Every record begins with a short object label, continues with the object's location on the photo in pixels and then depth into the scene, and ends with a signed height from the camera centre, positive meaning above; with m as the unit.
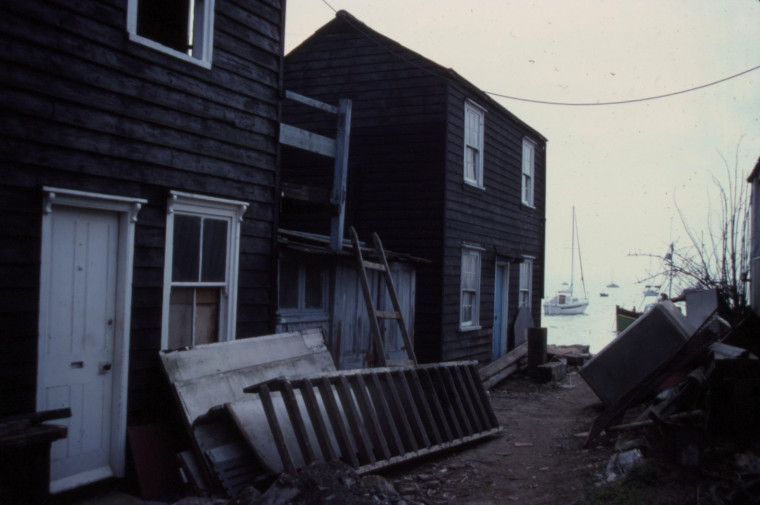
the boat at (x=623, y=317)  24.73 -1.24
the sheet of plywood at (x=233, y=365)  6.10 -1.00
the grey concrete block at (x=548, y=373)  14.59 -2.09
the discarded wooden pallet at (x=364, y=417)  6.02 -1.56
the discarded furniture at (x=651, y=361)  7.86 -0.98
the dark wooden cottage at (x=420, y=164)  13.58 +2.64
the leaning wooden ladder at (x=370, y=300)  8.54 -0.32
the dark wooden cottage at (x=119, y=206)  5.24 +0.63
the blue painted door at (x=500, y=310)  17.08 -0.76
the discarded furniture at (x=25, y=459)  4.04 -1.28
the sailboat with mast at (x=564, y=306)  67.31 -2.27
